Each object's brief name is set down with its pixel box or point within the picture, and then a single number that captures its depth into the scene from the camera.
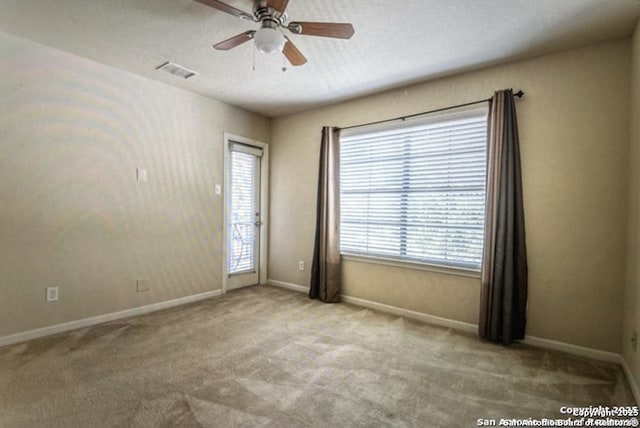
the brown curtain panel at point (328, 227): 4.03
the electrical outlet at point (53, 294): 2.84
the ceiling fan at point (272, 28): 1.92
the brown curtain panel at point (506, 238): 2.78
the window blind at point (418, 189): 3.13
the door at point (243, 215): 4.45
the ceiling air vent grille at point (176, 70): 3.11
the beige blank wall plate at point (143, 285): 3.45
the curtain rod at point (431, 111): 2.84
